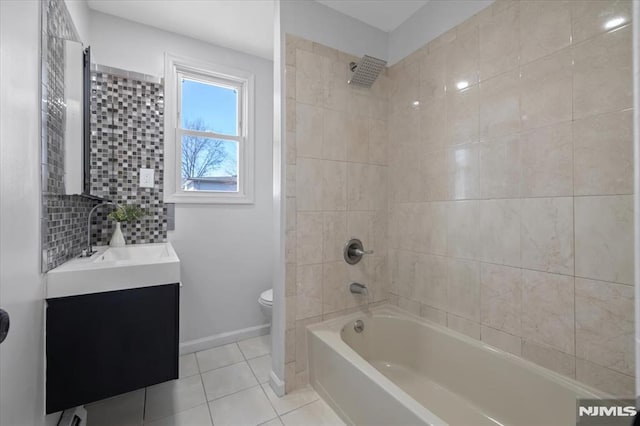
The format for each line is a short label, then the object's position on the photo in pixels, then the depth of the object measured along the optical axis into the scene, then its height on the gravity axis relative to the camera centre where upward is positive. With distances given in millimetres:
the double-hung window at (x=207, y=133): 2297 +709
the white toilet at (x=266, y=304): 2152 -712
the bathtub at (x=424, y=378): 1196 -858
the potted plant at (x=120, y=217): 1988 -34
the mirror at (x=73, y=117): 1484 +539
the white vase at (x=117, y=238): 1988 -186
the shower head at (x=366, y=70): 1826 +978
